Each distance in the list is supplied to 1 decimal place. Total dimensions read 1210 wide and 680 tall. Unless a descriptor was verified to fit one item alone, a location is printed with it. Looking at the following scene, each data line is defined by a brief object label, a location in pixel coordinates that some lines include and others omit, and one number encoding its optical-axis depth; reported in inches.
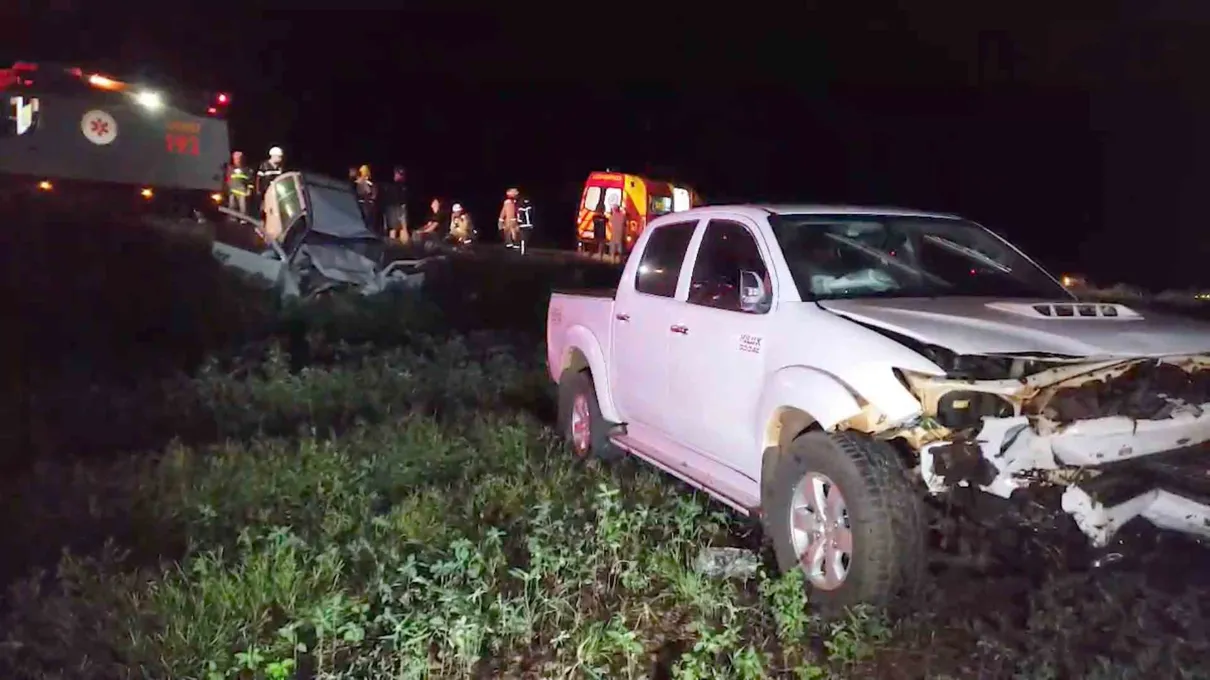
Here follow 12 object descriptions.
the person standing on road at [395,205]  853.2
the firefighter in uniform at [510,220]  924.0
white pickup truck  159.6
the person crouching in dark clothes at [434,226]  902.5
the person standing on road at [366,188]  660.1
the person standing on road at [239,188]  629.6
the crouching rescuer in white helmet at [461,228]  888.9
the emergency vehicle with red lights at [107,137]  653.9
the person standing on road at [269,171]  573.6
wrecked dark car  517.0
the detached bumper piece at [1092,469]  159.0
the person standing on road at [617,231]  892.6
